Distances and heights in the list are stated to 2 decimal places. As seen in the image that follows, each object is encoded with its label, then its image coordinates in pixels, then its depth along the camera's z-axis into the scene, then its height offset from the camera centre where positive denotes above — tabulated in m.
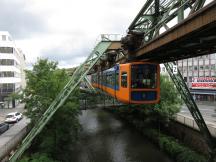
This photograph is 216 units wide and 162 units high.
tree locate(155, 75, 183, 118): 25.11 -2.22
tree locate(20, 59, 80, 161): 19.04 -2.63
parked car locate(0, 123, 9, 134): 27.76 -5.78
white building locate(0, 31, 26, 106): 47.84 +3.36
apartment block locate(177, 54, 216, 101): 50.03 +1.08
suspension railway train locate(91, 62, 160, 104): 15.35 -0.14
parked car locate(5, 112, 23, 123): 34.12 -5.55
